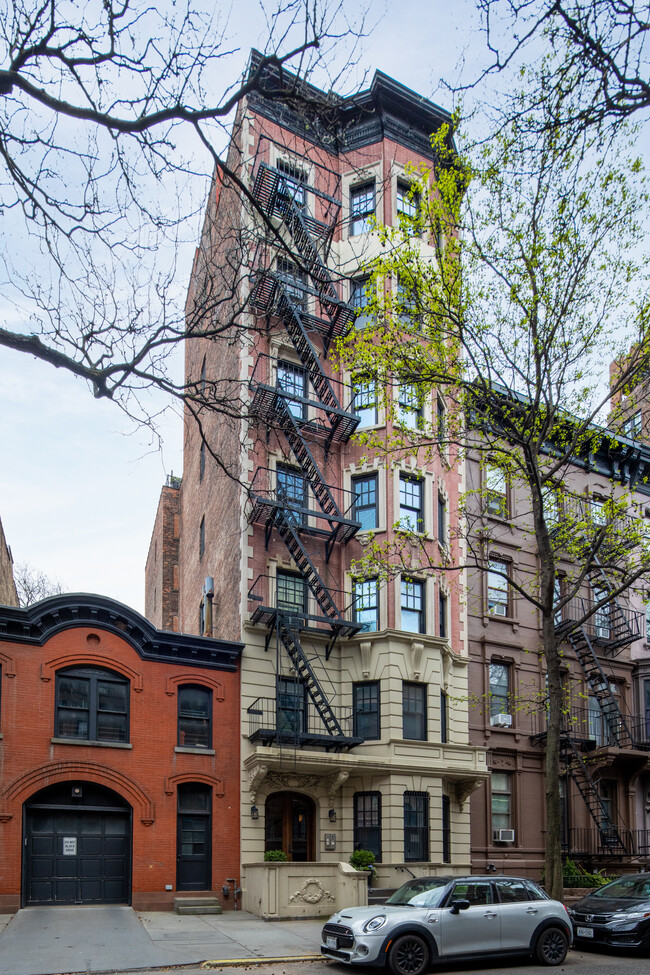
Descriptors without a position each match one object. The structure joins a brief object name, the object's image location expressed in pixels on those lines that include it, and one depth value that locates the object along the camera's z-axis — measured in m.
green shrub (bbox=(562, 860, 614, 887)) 25.31
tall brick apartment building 23.33
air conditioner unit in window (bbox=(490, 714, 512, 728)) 27.08
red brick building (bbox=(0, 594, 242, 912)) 20.45
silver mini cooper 14.01
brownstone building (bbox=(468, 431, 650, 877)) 26.97
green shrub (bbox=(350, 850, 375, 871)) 22.36
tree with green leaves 17.91
